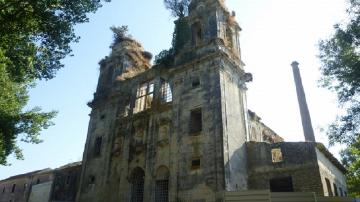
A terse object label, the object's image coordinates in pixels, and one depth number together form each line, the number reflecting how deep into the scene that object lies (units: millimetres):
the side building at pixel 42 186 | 22969
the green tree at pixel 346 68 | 13977
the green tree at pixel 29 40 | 11367
